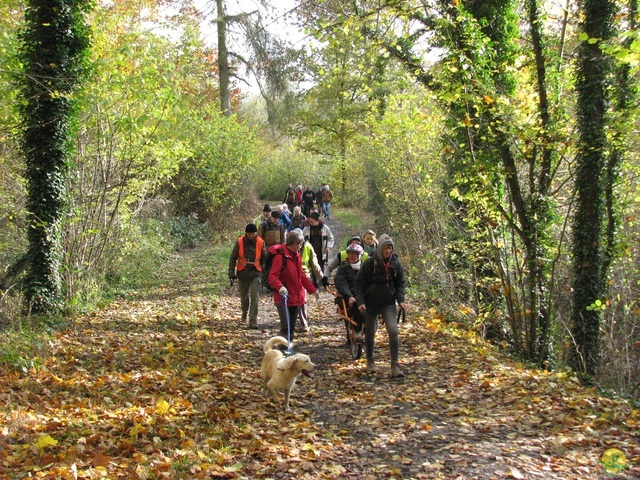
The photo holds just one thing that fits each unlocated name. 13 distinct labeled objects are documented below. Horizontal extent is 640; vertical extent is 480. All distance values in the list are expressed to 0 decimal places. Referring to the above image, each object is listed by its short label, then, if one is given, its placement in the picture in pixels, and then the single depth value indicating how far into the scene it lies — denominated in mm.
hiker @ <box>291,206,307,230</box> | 15852
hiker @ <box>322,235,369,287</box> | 8969
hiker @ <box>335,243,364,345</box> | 8570
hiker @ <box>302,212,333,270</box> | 12453
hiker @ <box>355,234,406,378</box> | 7859
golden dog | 6430
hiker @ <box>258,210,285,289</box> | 12156
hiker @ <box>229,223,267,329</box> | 10508
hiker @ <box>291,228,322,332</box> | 10418
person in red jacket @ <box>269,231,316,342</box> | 9094
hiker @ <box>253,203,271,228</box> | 13509
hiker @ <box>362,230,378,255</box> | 10180
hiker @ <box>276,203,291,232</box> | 15306
